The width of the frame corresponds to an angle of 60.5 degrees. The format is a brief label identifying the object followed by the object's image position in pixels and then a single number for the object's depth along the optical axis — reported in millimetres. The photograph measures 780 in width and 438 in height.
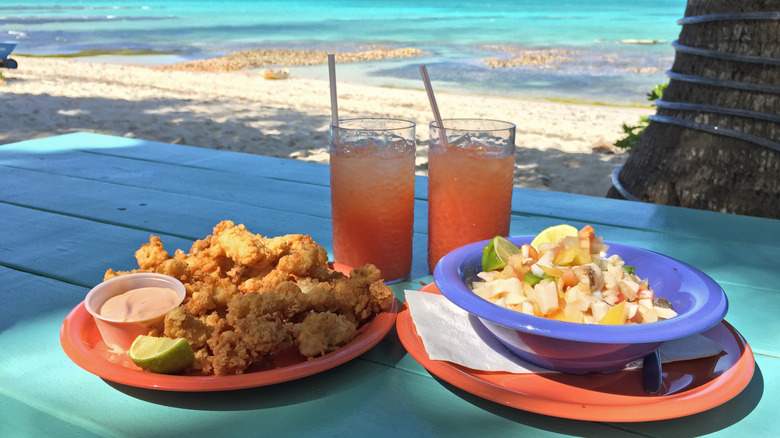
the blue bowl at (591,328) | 805
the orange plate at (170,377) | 870
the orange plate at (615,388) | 820
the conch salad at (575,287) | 882
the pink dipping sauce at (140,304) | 973
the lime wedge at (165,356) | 887
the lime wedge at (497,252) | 1026
